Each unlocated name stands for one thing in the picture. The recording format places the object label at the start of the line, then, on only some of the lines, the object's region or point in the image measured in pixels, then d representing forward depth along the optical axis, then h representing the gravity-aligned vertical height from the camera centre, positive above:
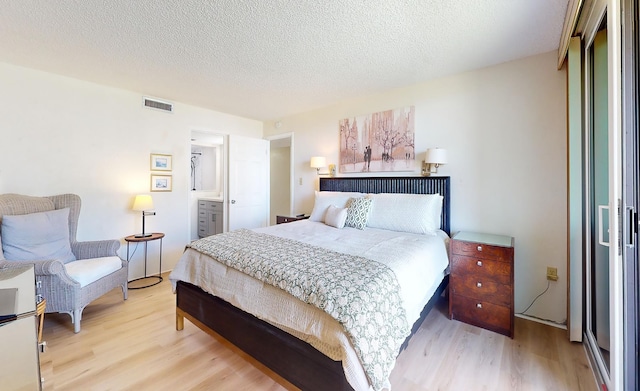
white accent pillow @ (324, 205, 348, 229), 2.71 -0.22
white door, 4.04 +0.23
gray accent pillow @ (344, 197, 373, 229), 2.68 -0.18
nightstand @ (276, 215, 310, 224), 3.75 -0.33
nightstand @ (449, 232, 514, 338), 2.04 -0.73
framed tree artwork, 3.01 +0.71
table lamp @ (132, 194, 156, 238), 3.08 -0.10
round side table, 3.01 -0.71
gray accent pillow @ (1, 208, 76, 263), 2.13 -0.36
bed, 1.16 -0.72
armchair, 2.01 -0.63
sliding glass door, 1.54 -0.04
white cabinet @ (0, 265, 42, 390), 0.92 -0.56
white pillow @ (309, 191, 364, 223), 3.07 -0.07
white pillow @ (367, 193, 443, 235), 2.43 -0.17
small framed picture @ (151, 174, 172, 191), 3.46 +0.19
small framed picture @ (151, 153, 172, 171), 3.44 +0.47
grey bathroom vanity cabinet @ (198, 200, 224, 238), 5.04 -0.44
